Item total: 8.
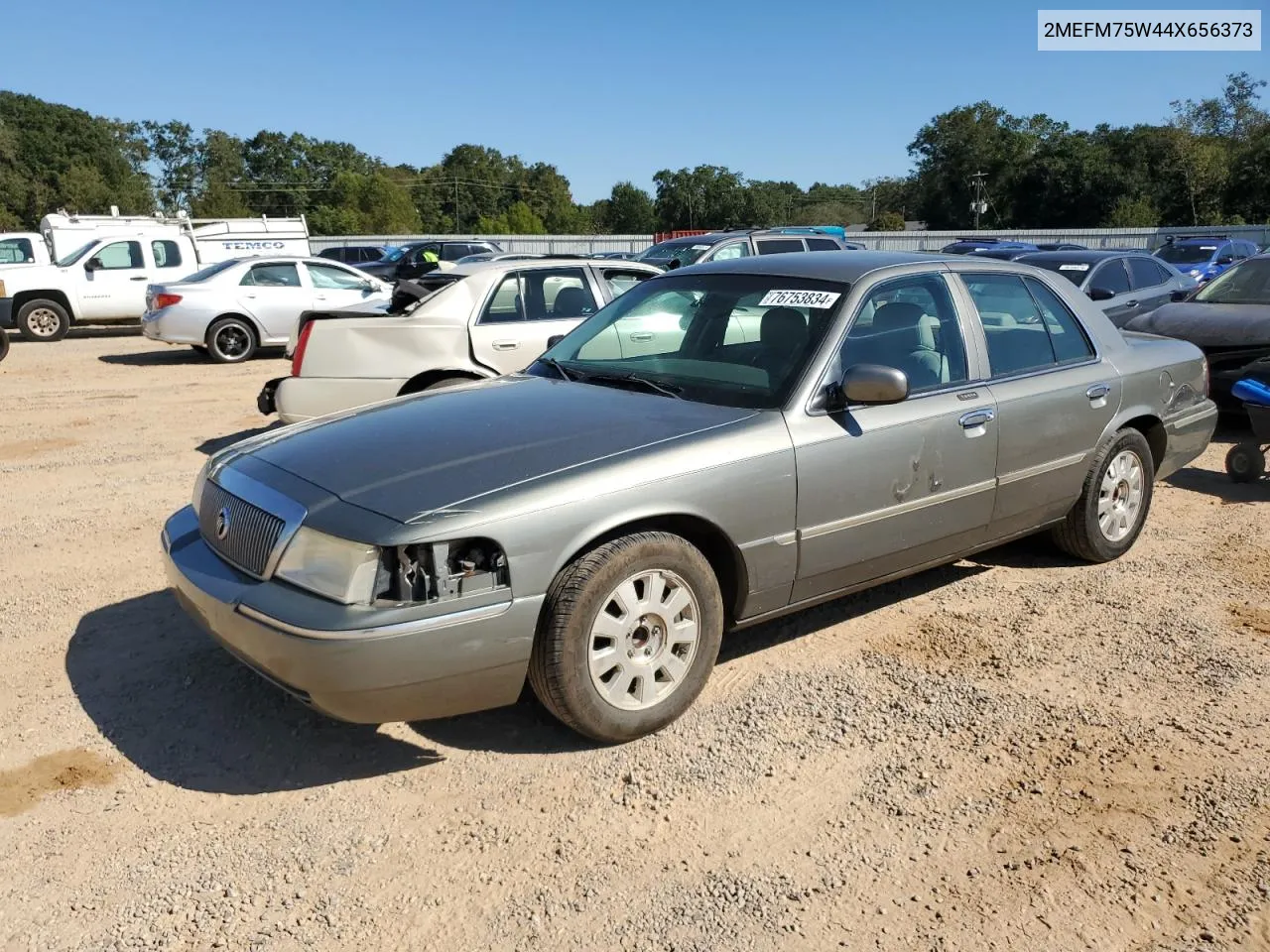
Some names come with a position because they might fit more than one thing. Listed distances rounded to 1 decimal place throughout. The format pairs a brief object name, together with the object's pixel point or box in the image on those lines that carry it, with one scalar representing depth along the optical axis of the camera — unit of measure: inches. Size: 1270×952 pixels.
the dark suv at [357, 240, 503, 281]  972.6
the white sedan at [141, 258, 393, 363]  561.0
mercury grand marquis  119.7
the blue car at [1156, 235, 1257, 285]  845.2
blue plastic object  264.8
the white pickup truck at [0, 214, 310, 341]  689.6
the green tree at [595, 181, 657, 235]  4089.6
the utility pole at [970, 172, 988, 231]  2439.7
